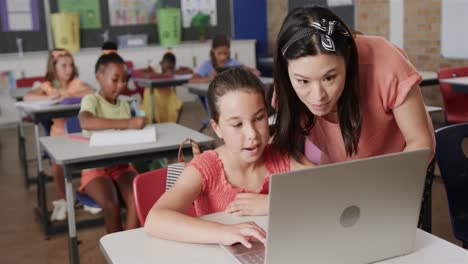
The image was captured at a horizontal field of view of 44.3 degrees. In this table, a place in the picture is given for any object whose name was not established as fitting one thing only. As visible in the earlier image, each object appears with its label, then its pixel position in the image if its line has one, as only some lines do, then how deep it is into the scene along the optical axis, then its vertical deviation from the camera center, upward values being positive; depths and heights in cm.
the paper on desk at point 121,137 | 262 -46
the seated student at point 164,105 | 507 -63
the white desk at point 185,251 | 111 -44
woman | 125 -15
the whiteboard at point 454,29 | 519 -8
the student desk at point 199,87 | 445 -43
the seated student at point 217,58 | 509 -24
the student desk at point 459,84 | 366 -40
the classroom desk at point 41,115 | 350 -47
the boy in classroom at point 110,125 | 262 -42
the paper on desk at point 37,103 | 368 -41
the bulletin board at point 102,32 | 707 +6
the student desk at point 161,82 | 493 -41
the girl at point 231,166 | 132 -34
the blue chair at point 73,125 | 319 -48
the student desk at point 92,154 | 244 -50
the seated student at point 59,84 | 395 -32
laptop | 90 -30
